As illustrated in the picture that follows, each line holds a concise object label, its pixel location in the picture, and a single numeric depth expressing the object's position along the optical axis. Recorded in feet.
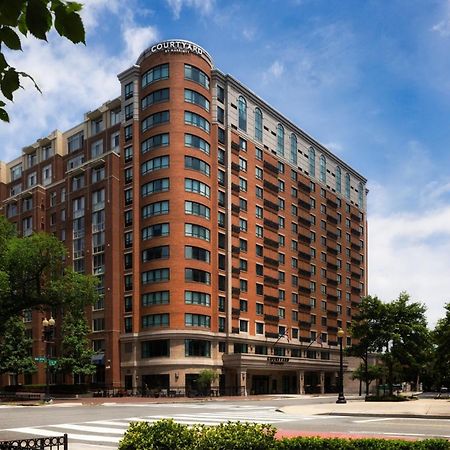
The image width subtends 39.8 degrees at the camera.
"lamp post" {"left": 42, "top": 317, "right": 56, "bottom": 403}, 161.89
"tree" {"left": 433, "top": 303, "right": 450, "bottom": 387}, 108.47
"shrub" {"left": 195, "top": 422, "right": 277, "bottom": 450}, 35.55
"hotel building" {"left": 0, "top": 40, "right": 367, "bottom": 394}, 230.27
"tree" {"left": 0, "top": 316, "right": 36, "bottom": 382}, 238.48
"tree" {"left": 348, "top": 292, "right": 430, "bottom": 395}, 157.17
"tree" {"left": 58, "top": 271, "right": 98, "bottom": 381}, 226.58
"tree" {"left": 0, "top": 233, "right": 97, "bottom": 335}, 154.92
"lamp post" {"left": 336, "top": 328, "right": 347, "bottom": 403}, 143.13
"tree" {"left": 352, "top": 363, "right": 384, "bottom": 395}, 251.97
